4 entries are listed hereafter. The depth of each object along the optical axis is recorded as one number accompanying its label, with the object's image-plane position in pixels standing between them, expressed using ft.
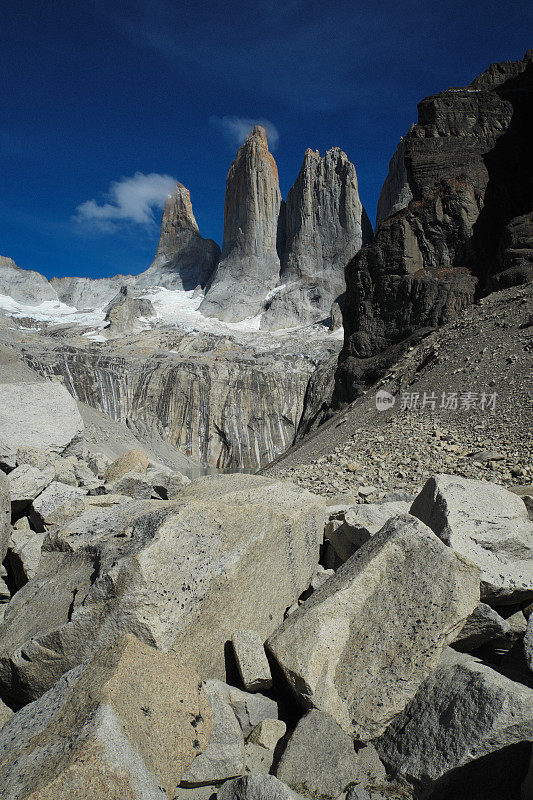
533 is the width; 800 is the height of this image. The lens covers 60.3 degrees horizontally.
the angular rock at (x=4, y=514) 14.53
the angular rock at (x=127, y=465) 22.75
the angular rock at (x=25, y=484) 17.06
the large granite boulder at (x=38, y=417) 24.96
